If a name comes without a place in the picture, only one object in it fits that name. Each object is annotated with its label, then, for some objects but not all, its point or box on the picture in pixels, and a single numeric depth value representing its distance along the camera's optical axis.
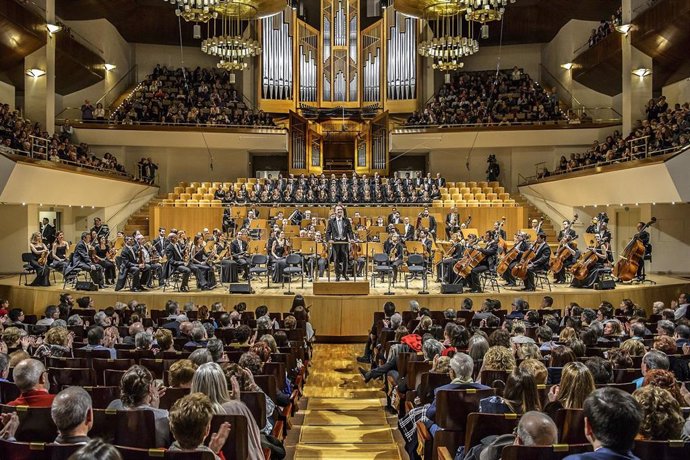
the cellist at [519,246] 12.23
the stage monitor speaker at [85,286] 11.73
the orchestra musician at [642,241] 12.33
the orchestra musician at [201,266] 12.18
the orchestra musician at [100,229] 13.39
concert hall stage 10.83
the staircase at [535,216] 19.03
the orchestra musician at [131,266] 11.80
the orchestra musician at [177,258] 12.07
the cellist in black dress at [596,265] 12.01
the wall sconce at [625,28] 17.09
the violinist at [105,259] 12.82
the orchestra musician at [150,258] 12.09
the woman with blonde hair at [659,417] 2.78
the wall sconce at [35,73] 17.69
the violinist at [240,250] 12.80
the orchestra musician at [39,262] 12.41
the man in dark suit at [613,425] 2.29
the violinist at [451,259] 12.23
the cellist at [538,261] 11.84
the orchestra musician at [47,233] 15.84
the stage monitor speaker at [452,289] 11.42
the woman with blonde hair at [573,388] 3.40
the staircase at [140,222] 19.11
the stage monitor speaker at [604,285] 11.82
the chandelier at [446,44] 14.08
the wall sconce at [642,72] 17.58
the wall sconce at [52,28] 17.44
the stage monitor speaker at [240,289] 11.34
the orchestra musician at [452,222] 15.46
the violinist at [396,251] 12.31
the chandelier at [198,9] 12.55
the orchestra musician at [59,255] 12.65
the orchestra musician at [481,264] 11.76
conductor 12.23
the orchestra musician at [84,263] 12.21
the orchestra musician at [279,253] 12.45
